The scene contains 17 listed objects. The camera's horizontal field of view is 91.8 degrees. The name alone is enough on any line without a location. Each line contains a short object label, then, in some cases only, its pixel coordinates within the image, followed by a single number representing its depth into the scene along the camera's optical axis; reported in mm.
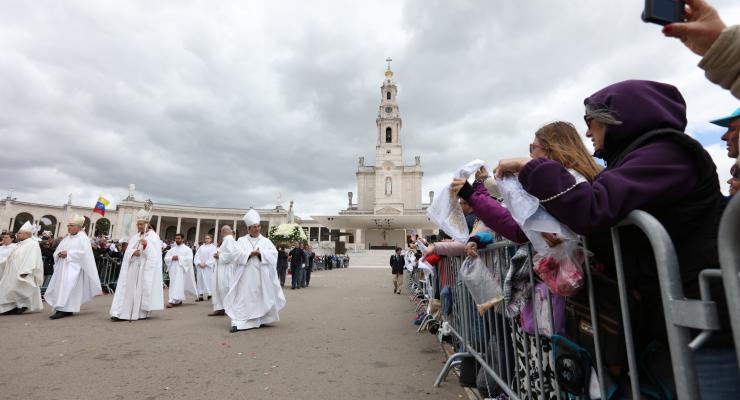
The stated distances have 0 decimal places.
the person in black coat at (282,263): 14094
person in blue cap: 2270
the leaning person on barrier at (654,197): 1134
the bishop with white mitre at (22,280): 7508
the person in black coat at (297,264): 14101
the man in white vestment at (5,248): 8344
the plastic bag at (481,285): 2500
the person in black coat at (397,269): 12998
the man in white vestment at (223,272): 7030
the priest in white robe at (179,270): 9727
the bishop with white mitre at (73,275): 7098
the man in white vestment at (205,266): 11484
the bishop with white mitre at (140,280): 6875
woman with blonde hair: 1747
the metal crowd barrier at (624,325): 868
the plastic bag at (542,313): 1761
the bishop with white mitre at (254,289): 6195
